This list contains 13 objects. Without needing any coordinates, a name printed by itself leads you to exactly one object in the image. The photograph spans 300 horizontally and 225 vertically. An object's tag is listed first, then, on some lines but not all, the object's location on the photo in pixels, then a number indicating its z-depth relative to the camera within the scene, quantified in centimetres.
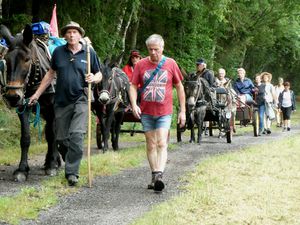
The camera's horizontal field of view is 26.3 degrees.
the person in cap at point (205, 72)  1781
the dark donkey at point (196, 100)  1681
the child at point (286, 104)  2634
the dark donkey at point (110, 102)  1392
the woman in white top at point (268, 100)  2355
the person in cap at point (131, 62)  1584
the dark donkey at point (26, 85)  934
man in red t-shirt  905
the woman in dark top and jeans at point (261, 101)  2354
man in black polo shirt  916
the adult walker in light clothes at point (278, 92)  2819
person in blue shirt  2239
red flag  1284
